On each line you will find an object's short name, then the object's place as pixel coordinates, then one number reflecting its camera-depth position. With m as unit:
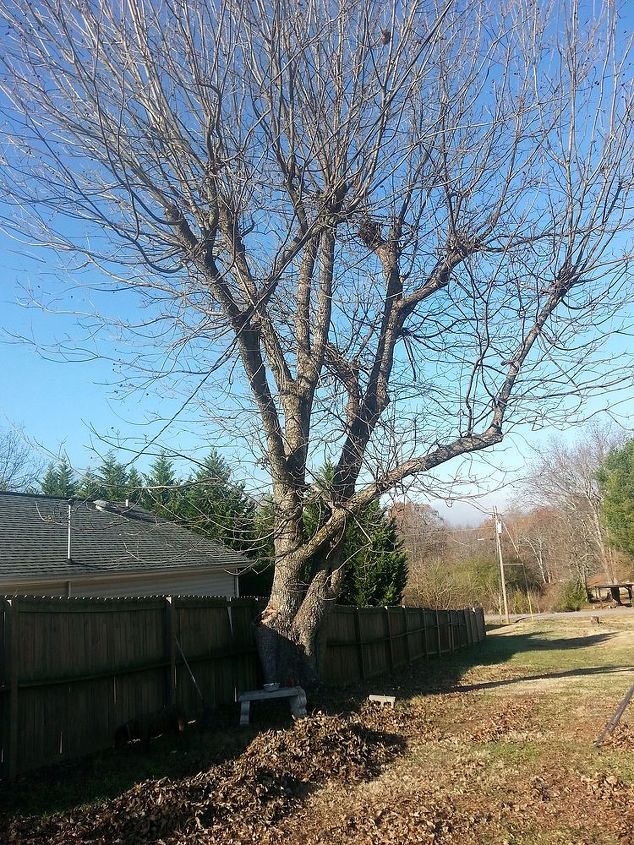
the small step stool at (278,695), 7.79
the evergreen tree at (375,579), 20.94
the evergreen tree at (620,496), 41.38
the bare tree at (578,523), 49.34
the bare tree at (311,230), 7.09
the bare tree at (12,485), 35.03
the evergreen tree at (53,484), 27.75
